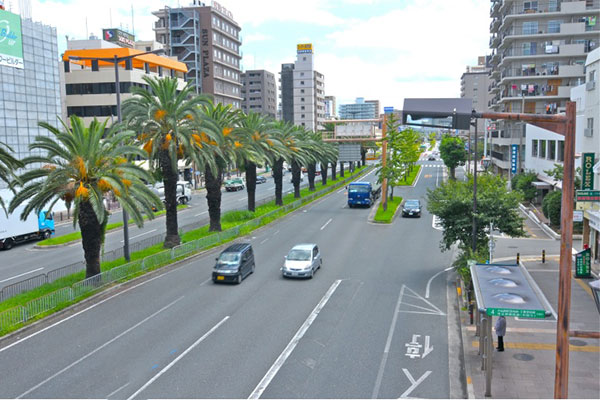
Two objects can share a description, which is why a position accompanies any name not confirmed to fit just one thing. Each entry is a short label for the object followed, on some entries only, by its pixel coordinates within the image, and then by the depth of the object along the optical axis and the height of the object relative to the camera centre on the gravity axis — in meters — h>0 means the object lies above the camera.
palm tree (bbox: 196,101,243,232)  37.59 +0.33
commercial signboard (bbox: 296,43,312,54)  159.25 +31.42
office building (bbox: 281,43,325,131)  158.62 +19.05
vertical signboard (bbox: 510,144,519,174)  63.19 -0.77
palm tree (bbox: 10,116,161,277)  24.48 -1.15
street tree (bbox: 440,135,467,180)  82.06 -0.13
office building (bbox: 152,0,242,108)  106.28 +22.89
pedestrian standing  17.61 -5.93
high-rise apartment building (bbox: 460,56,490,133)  157.29 +20.31
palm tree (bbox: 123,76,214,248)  32.75 +1.65
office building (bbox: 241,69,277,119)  158.75 +19.04
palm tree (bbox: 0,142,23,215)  23.09 -0.26
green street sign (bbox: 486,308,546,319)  13.48 -4.14
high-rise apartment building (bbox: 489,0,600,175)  69.00 +13.15
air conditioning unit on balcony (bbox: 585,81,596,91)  30.87 +3.78
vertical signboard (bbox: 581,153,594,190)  27.25 -1.03
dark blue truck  56.50 -4.51
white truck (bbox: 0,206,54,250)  38.09 -5.43
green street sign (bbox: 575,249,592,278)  27.47 -5.95
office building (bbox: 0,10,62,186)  56.16 +8.25
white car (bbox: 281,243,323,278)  27.80 -5.78
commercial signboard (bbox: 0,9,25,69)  54.81 +12.08
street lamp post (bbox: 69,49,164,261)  28.27 -3.52
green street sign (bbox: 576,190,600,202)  21.77 -1.88
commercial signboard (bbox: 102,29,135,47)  93.69 +20.91
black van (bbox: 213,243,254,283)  26.66 -5.64
